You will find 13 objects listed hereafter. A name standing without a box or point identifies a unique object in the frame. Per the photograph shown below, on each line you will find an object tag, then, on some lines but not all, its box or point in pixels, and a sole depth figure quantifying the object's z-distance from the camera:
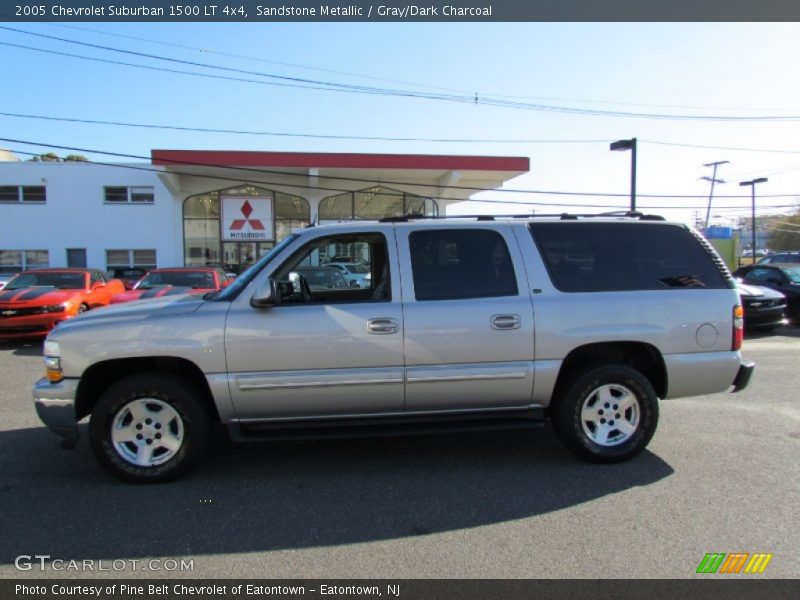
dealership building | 24.73
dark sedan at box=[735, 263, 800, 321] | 12.51
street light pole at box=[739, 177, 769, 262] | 34.69
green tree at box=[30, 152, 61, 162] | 44.51
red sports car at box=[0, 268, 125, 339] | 9.70
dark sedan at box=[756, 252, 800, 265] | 21.64
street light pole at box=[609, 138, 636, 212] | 20.98
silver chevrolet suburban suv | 3.74
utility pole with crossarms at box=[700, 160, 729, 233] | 58.30
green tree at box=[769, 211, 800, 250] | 80.00
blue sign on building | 52.12
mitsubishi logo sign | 25.39
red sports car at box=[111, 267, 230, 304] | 10.79
